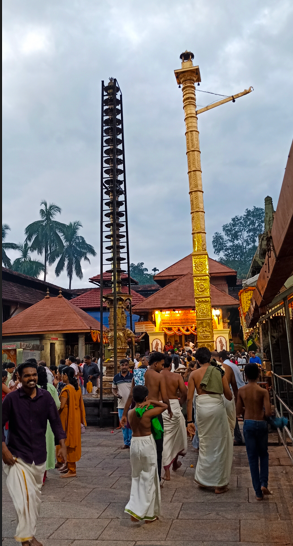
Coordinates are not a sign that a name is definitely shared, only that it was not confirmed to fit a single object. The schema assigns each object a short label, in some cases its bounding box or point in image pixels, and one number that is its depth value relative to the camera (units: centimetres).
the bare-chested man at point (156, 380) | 595
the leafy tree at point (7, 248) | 4378
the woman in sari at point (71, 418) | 619
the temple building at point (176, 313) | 2461
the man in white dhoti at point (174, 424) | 603
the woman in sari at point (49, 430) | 606
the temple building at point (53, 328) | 2141
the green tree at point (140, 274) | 6788
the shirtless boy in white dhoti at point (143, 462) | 422
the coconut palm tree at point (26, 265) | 4619
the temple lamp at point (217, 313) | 2388
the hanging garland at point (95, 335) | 2204
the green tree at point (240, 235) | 6425
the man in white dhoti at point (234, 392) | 641
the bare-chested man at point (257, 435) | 477
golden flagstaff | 1761
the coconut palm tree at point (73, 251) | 5259
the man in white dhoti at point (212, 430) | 525
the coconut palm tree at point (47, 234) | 4925
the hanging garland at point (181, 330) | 2486
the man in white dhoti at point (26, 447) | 357
